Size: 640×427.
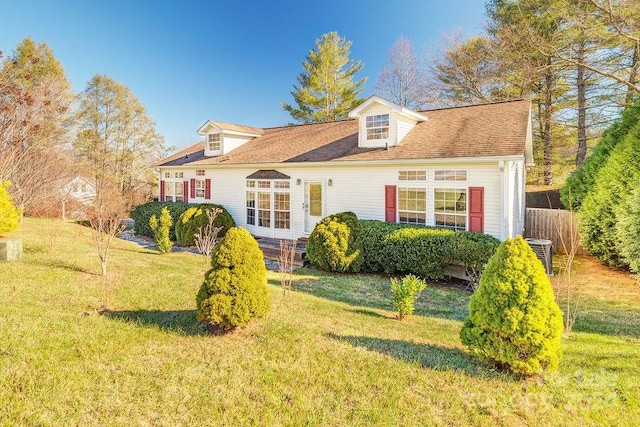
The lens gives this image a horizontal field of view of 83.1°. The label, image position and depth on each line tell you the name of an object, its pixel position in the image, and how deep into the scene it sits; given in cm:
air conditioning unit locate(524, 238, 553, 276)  1049
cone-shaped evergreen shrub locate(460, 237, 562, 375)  386
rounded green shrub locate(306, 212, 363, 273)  1041
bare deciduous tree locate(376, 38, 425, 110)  2536
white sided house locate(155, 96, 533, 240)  1023
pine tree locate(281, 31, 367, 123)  2919
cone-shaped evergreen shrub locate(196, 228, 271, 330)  461
